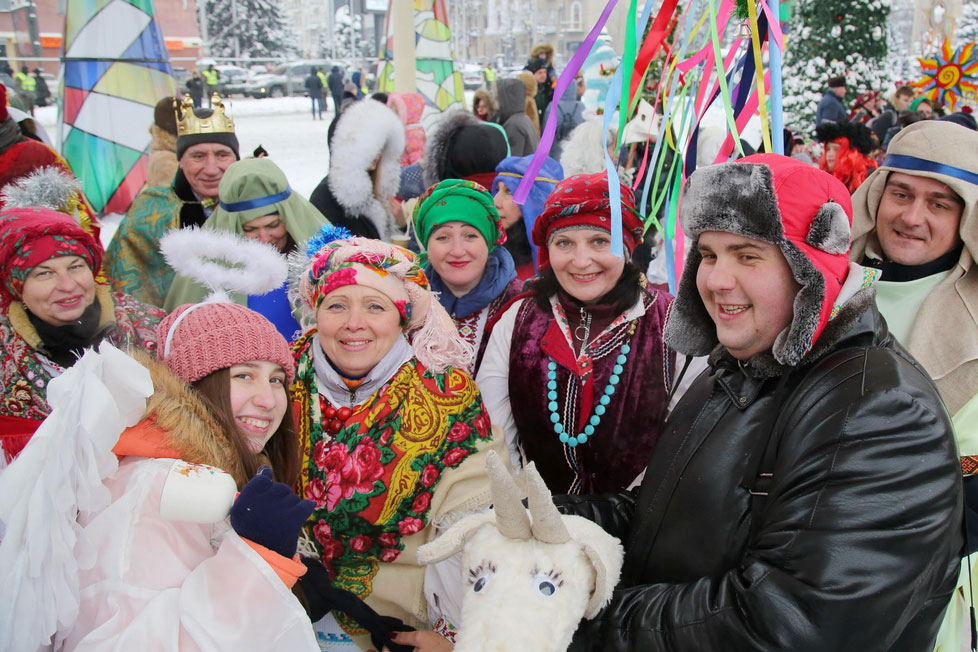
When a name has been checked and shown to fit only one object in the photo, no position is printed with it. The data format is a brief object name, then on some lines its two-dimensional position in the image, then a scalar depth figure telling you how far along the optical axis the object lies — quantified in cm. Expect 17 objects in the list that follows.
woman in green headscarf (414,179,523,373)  294
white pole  873
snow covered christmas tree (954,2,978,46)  1978
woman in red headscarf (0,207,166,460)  250
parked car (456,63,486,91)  2842
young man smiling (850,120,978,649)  217
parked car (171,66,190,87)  2369
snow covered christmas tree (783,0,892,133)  1244
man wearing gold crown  366
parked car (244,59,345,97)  2773
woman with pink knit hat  130
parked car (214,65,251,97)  2675
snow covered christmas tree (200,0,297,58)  3803
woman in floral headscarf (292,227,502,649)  211
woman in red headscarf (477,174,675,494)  232
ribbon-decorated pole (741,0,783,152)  150
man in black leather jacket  114
